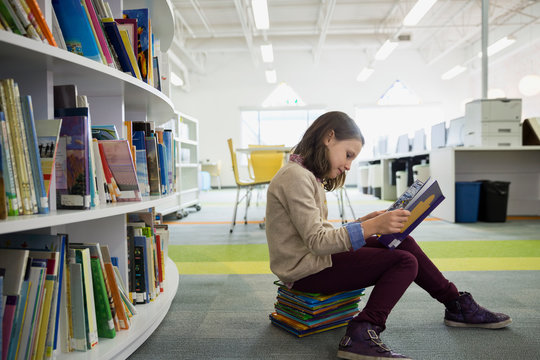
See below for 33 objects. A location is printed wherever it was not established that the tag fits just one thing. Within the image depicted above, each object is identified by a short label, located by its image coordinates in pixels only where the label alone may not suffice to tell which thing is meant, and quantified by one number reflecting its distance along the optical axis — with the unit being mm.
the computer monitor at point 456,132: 4613
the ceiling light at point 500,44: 7338
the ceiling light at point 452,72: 9234
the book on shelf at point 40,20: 889
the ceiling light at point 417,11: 5746
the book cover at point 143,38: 1491
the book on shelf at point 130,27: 1383
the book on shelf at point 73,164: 1044
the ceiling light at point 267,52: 7617
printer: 4090
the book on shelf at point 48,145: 953
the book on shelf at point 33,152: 873
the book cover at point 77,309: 1033
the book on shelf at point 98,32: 1160
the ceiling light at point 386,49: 7594
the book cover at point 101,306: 1117
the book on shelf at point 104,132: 1271
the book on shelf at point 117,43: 1253
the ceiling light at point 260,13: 5599
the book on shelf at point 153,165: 1512
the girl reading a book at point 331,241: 1180
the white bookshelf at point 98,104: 878
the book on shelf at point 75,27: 1103
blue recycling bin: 3994
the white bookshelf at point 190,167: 4895
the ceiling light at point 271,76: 9438
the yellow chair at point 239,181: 3668
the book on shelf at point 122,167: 1193
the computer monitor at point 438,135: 5242
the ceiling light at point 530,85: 7383
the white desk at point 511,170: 4441
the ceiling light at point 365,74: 9328
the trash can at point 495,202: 3996
